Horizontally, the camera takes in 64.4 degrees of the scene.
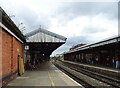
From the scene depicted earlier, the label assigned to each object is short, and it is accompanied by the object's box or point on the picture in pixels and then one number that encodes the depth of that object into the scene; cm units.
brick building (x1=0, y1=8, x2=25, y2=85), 499
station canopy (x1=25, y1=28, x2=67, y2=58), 1264
